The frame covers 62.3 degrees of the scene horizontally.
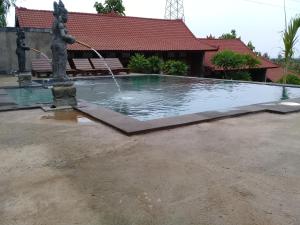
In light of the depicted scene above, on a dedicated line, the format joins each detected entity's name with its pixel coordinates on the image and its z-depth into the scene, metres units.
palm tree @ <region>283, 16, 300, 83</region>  9.26
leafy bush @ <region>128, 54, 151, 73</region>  15.21
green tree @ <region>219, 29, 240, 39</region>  33.06
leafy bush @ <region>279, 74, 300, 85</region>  12.42
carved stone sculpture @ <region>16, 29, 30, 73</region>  9.37
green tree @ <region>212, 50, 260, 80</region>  17.03
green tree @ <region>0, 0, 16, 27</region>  16.35
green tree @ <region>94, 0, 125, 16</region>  28.10
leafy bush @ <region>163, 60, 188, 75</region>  15.62
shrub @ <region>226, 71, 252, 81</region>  17.76
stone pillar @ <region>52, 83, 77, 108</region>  5.56
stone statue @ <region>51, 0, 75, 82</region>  5.61
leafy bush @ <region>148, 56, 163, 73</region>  15.27
